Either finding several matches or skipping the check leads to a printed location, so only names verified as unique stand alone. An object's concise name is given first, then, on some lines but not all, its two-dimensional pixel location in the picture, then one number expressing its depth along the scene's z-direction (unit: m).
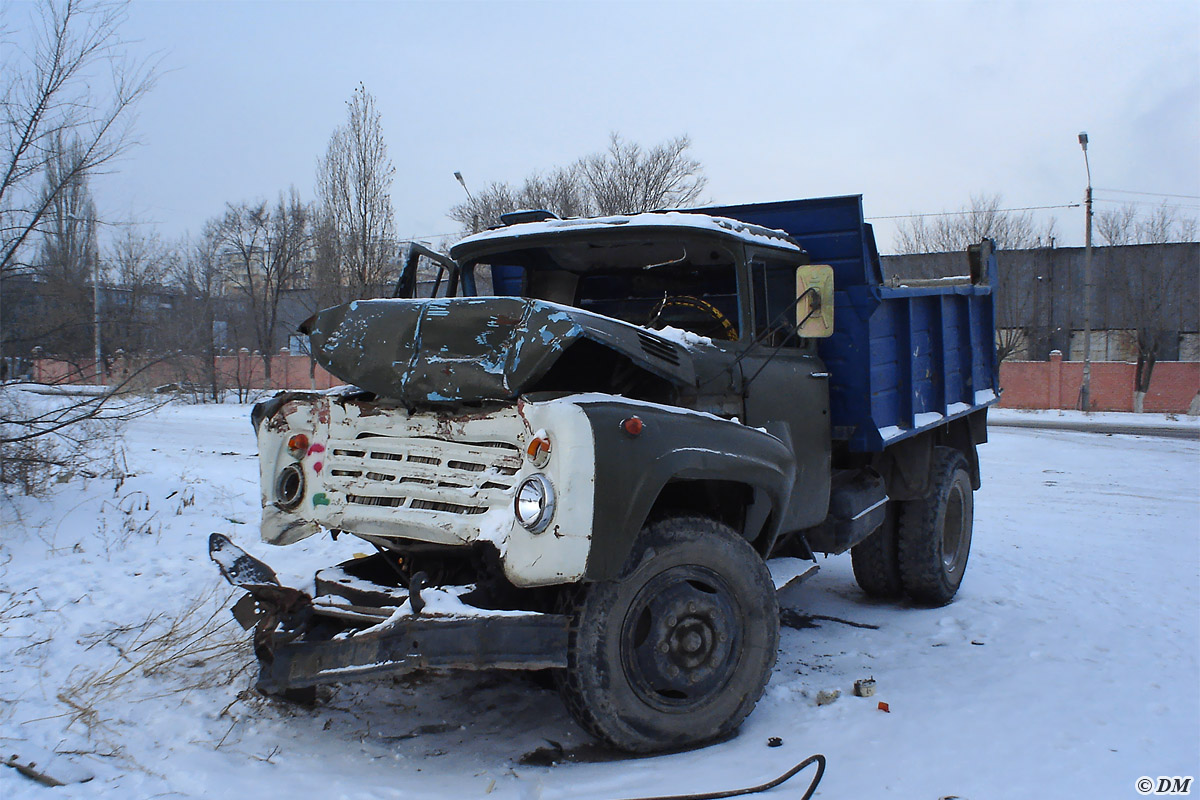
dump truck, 3.13
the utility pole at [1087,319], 25.17
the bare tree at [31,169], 6.54
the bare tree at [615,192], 27.59
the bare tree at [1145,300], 29.50
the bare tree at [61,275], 6.79
